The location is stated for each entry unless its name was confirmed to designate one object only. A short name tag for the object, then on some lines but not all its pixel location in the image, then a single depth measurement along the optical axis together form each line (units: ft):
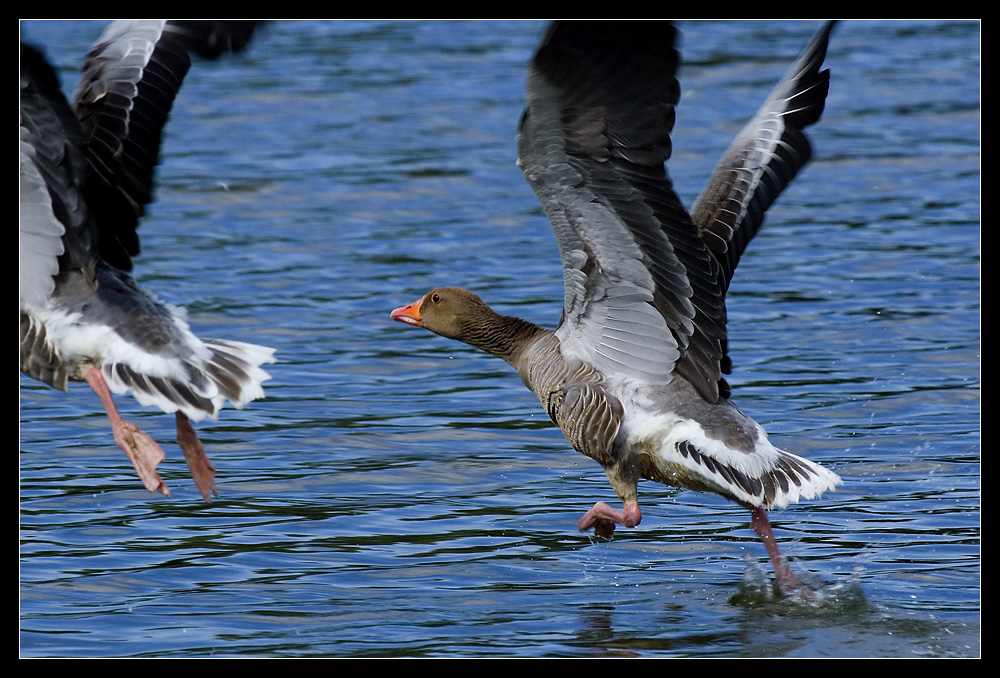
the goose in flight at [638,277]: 37.96
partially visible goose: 46.60
